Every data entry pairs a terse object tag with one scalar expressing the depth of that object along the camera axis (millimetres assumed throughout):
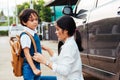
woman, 2143
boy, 2484
